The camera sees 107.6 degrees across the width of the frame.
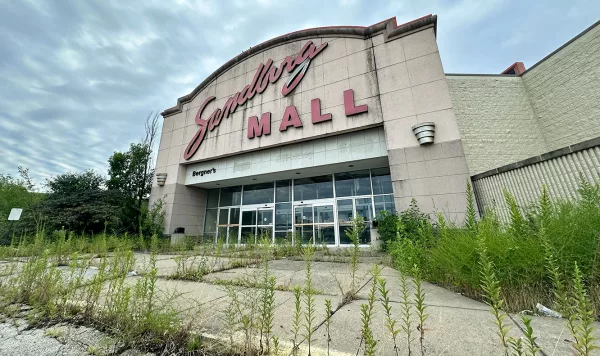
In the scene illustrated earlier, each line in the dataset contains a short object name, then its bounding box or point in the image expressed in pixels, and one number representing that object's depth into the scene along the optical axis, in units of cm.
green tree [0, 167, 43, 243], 1593
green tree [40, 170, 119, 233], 911
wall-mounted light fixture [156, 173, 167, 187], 1141
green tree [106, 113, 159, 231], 1436
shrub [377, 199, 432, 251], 604
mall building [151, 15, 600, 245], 685
